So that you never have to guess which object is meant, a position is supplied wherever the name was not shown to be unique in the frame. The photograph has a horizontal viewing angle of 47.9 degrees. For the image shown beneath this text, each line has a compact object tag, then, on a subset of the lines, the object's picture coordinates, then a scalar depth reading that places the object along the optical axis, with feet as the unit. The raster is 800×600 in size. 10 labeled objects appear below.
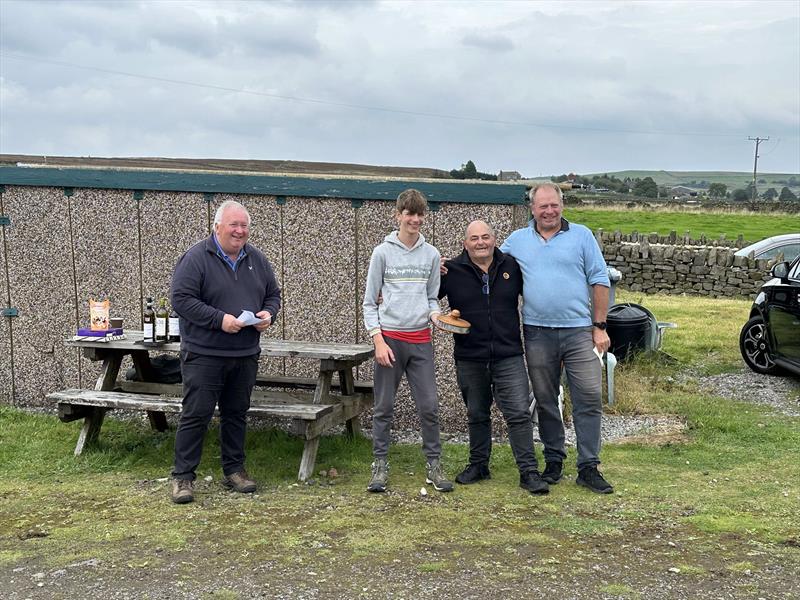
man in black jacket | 19.36
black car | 33.37
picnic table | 21.06
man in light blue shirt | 19.27
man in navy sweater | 18.71
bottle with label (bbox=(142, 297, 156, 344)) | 22.40
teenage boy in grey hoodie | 19.24
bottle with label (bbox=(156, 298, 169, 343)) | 22.54
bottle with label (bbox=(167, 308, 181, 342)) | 22.69
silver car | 65.98
